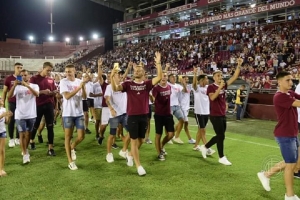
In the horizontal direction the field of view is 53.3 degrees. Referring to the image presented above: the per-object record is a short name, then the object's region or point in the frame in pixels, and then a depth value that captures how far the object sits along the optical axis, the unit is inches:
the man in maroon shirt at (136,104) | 216.8
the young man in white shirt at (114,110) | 257.1
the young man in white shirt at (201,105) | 291.0
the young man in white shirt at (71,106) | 232.8
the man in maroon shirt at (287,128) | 160.7
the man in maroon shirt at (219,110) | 241.6
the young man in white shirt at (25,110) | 249.9
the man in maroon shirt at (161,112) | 260.2
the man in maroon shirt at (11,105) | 280.4
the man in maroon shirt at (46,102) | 275.6
